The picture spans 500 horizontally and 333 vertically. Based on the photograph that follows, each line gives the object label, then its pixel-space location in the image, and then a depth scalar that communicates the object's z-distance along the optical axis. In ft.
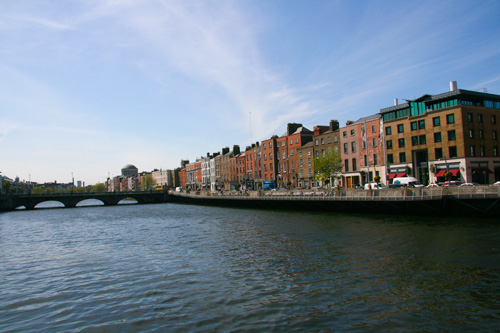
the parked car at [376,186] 172.90
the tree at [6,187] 618.85
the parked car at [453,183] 155.44
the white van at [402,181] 159.24
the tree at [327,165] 235.81
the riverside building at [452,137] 183.32
